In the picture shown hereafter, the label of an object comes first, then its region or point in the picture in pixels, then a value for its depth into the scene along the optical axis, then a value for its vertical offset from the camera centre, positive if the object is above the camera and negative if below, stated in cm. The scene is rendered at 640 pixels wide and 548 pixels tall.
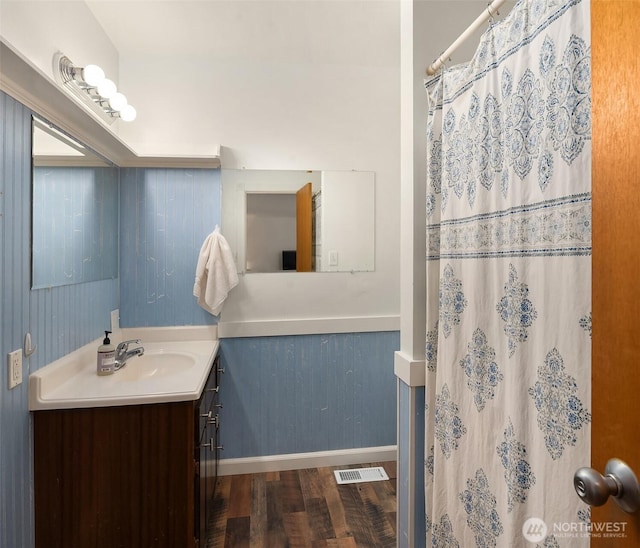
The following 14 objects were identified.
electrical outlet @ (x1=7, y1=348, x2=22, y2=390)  120 -32
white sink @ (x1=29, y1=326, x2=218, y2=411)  134 -46
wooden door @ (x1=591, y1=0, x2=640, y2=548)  50 +4
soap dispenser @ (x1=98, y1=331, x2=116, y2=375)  165 -40
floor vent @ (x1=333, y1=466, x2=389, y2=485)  228 -130
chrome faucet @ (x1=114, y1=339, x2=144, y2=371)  179 -41
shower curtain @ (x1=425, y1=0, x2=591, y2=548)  75 -2
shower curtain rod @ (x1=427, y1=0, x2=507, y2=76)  99 +73
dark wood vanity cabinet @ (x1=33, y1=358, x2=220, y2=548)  132 -76
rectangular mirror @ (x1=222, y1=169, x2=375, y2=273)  235 +35
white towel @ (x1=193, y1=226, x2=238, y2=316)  219 +0
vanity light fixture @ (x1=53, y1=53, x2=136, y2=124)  155 +84
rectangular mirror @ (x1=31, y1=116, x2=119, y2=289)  140 +29
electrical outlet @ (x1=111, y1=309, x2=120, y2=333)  212 -28
